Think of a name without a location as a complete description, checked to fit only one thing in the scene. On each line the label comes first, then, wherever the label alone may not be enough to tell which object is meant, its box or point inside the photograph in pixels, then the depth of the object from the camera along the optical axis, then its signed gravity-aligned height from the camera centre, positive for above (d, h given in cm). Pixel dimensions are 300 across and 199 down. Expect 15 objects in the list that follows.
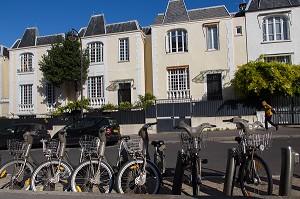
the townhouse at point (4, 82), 3269 +341
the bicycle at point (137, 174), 548 -109
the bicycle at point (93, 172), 561 -107
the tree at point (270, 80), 2080 +200
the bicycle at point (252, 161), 487 -82
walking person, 1764 -20
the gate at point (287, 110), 2138 -7
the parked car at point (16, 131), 1859 -103
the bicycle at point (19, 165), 619 -101
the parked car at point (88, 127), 1648 -78
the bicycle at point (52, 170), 586 -107
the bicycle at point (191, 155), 523 -75
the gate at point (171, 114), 2266 -20
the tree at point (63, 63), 2669 +424
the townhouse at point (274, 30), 2359 +604
